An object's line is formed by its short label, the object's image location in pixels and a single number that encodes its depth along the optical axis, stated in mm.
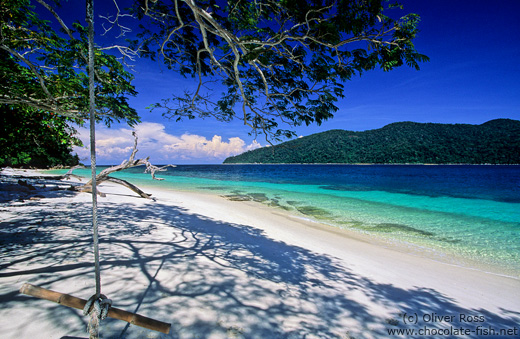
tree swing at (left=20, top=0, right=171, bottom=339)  1354
